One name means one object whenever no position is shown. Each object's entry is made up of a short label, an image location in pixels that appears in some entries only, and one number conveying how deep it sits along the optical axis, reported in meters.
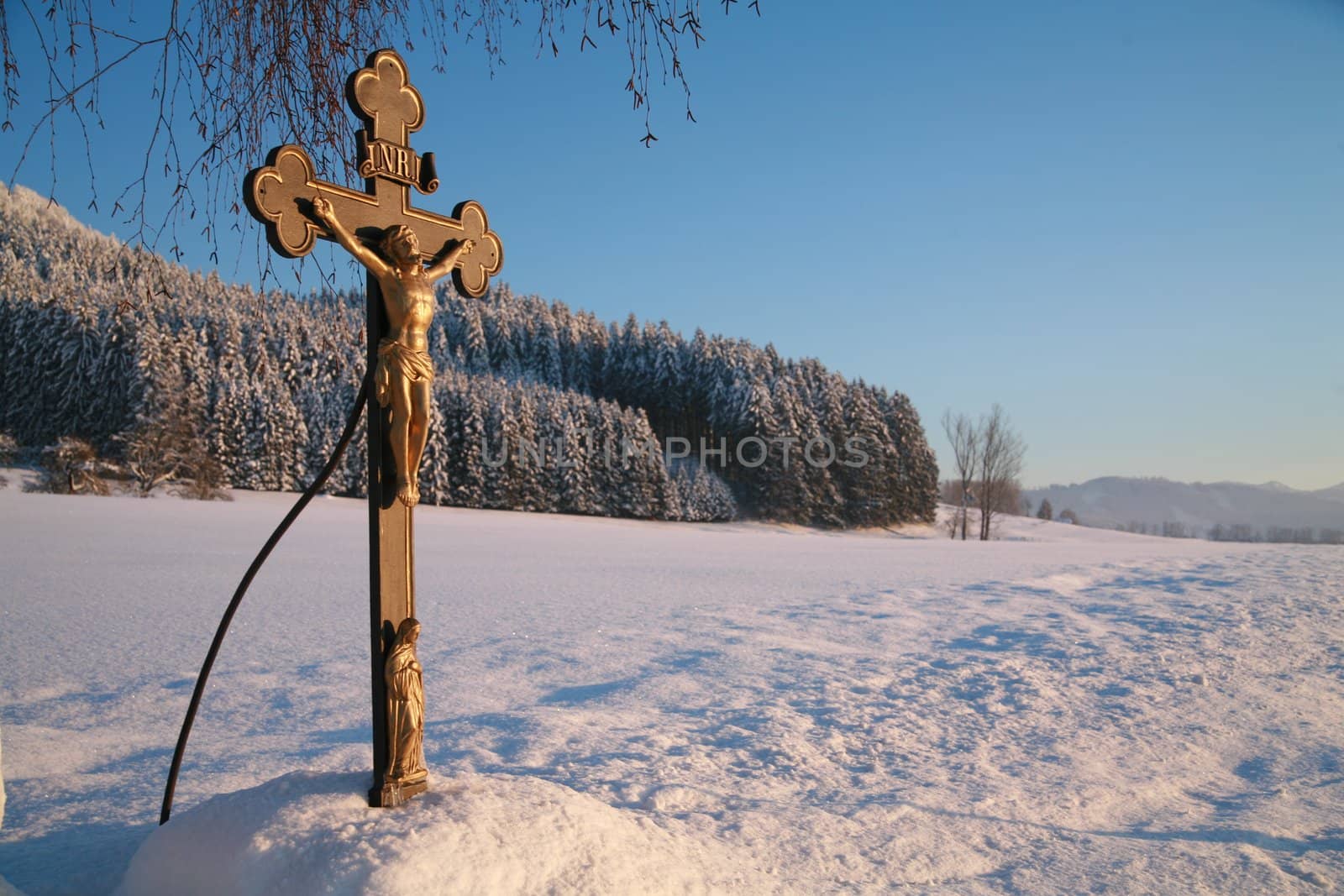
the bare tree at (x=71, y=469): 30.34
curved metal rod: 3.15
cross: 2.85
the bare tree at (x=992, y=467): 44.34
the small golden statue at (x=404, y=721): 2.92
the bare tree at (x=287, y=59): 3.39
